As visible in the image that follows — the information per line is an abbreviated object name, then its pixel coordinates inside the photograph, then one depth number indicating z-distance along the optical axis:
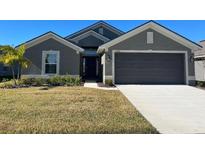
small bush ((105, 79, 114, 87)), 12.26
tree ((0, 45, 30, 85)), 11.90
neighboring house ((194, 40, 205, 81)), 16.25
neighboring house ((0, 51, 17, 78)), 22.50
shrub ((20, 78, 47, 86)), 12.66
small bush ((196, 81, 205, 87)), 11.98
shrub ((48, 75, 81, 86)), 12.58
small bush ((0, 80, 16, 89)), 11.75
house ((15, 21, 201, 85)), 12.64
